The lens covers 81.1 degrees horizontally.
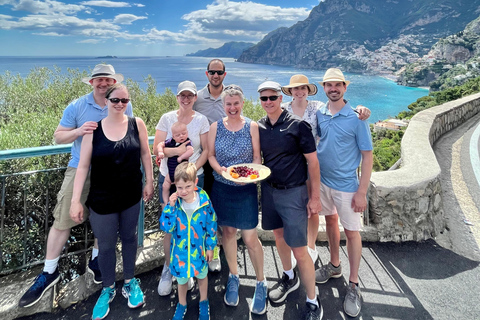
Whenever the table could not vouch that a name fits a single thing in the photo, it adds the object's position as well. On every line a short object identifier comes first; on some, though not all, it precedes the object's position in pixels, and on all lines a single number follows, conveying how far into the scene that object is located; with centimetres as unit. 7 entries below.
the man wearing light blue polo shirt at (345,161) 288
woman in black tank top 266
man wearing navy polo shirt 270
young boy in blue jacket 271
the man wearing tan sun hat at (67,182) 279
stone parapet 387
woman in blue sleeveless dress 287
